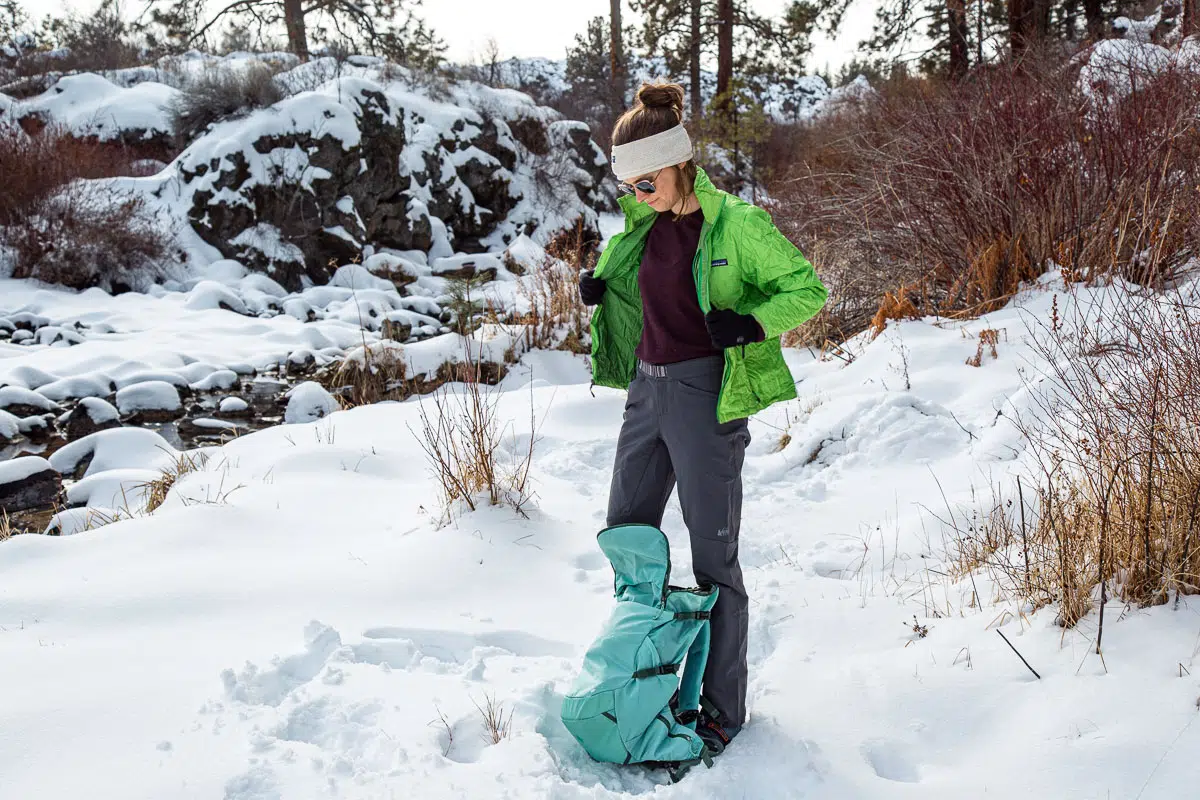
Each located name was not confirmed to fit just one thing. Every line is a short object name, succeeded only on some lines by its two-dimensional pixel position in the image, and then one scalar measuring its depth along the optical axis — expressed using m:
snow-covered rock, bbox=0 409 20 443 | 6.08
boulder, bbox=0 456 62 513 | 5.03
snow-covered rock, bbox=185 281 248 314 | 9.88
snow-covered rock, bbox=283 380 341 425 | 6.66
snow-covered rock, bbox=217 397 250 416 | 6.95
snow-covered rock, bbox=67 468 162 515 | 4.71
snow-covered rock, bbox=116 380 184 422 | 6.77
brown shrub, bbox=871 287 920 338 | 5.59
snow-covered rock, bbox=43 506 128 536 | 4.26
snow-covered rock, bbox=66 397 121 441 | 6.39
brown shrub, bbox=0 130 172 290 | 9.88
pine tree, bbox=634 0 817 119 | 17.11
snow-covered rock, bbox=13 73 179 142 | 13.77
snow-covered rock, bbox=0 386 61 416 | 6.45
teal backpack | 2.01
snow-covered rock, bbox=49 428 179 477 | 5.38
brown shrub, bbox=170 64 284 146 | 13.22
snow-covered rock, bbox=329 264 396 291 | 11.29
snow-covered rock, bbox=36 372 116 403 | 6.74
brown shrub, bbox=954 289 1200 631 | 2.19
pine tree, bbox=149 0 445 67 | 17.51
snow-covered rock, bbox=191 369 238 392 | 7.40
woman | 1.97
